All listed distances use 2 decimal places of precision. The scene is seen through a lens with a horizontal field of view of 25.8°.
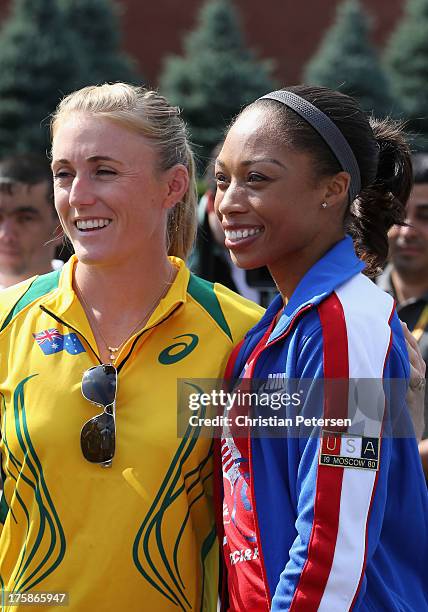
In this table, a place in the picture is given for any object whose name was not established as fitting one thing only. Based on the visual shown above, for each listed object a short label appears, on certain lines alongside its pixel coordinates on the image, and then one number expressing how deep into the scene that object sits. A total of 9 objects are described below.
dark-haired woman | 2.20
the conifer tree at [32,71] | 19.83
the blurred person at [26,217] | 4.94
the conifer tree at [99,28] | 23.22
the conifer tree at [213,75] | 21.19
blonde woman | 2.69
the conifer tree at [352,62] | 21.48
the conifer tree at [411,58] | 23.05
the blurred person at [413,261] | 4.53
